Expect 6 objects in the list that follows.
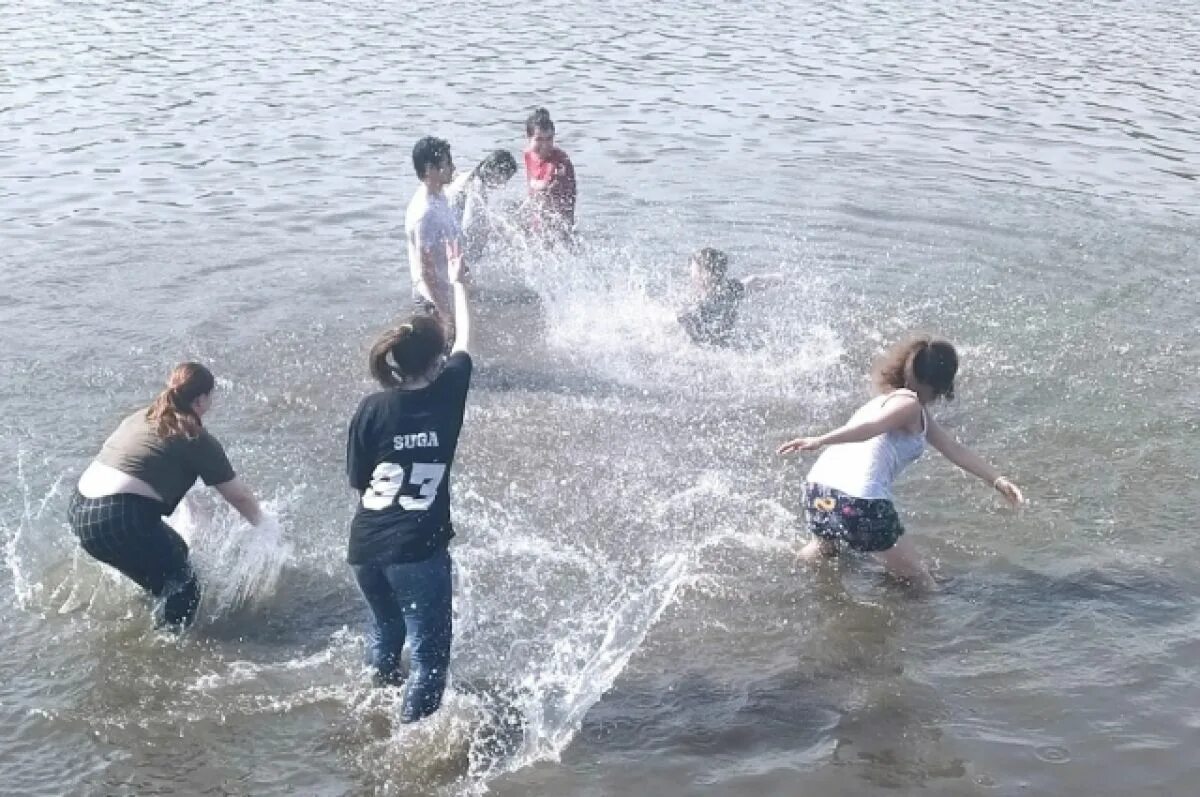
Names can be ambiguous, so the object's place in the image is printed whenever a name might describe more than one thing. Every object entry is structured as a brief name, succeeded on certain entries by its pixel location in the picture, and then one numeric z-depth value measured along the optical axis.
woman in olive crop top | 6.48
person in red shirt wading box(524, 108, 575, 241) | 12.22
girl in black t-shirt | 5.52
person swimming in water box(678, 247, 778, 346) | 11.01
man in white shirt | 9.62
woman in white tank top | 6.73
